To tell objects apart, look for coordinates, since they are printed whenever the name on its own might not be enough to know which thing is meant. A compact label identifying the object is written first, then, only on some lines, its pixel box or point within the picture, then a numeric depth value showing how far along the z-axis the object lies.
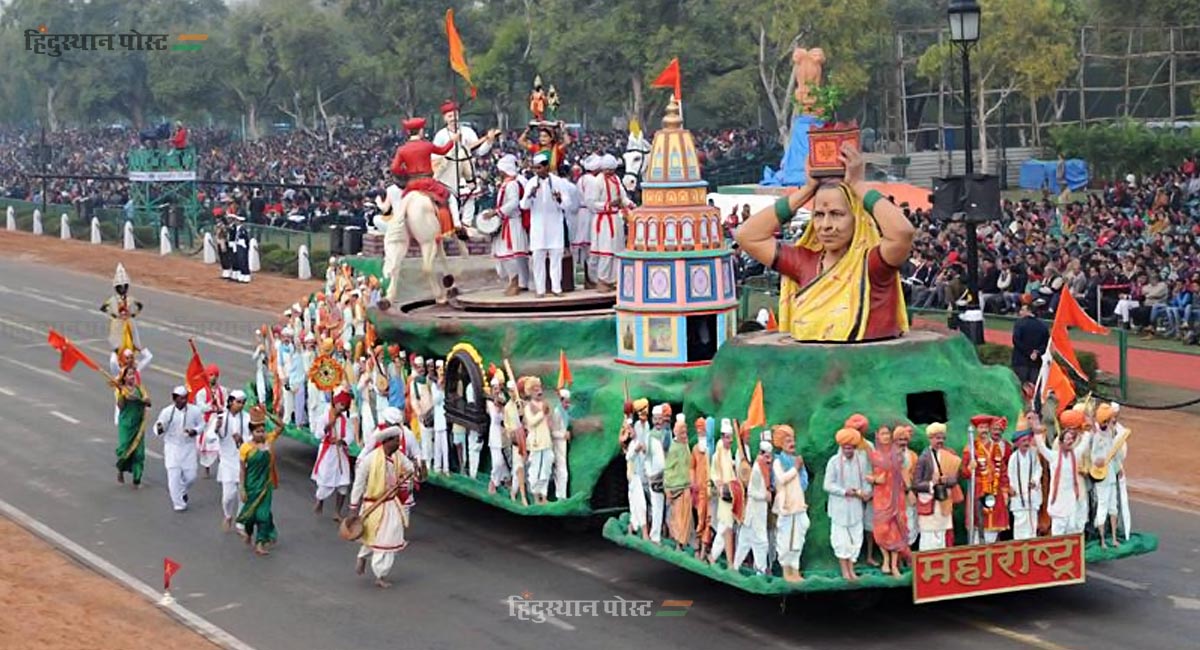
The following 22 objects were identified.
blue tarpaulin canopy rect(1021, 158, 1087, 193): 53.28
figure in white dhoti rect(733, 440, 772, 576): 16.33
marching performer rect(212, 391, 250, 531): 21.44
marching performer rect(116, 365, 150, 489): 23.48
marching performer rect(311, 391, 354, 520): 20.88
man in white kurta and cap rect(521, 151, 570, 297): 22.69
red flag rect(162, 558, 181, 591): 18.80
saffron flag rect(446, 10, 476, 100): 25.49
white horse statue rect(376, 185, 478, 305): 23.83
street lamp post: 24.41
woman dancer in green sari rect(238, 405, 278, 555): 20.02
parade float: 16.53
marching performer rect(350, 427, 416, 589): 18.33
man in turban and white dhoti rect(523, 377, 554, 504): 19.64
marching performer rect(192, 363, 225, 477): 21.89
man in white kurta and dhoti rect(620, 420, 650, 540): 18.03
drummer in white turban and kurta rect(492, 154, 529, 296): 22.81
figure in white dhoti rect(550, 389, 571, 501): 19.66
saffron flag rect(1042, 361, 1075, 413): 19.00
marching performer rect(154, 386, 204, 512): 22.30
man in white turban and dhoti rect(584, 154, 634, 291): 22.48
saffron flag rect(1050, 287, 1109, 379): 20.53
